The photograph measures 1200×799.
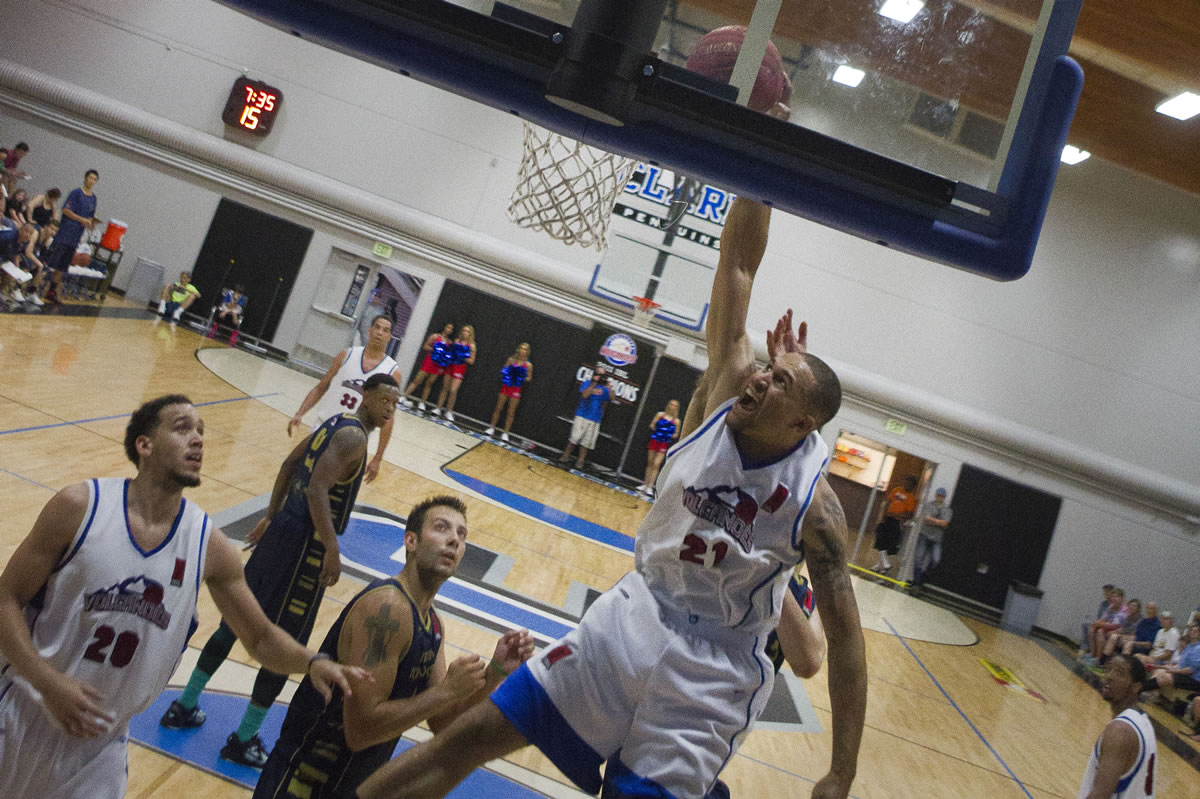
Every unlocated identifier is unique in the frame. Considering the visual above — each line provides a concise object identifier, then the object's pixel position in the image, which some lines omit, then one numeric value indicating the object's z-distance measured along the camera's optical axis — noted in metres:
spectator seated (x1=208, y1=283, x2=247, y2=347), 17.34
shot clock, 17.36
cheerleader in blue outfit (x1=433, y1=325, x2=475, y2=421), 16.77
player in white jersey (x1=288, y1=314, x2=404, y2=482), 6.38
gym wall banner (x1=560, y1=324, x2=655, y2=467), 16.72
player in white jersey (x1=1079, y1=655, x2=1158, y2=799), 4.22
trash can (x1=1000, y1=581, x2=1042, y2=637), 16.05
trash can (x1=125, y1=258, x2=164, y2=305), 17.84
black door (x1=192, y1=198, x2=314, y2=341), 17.70
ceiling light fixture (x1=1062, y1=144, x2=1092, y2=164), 14.24
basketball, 2.39
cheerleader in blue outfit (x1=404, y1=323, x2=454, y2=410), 16.66
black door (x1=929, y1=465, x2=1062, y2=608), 16.53
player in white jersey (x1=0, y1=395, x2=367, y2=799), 2.29
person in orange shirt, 16.84
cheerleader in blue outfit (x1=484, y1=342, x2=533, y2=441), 16.66
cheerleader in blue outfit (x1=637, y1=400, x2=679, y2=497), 15.93
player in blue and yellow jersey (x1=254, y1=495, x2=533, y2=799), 2.58
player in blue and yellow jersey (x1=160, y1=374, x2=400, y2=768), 3.83
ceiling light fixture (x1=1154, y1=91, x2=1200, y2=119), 11.44
